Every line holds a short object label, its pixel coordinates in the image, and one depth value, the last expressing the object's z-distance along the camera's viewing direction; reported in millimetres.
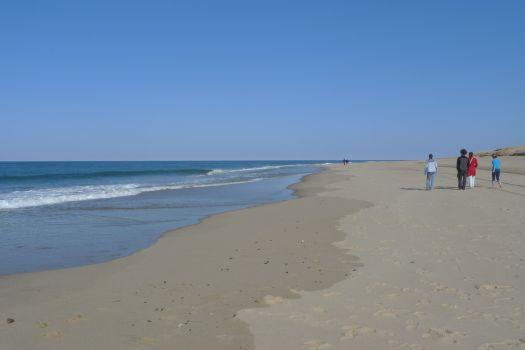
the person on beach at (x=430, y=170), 20531
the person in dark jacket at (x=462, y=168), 20031
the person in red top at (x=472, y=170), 20609
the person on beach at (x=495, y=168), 21247
